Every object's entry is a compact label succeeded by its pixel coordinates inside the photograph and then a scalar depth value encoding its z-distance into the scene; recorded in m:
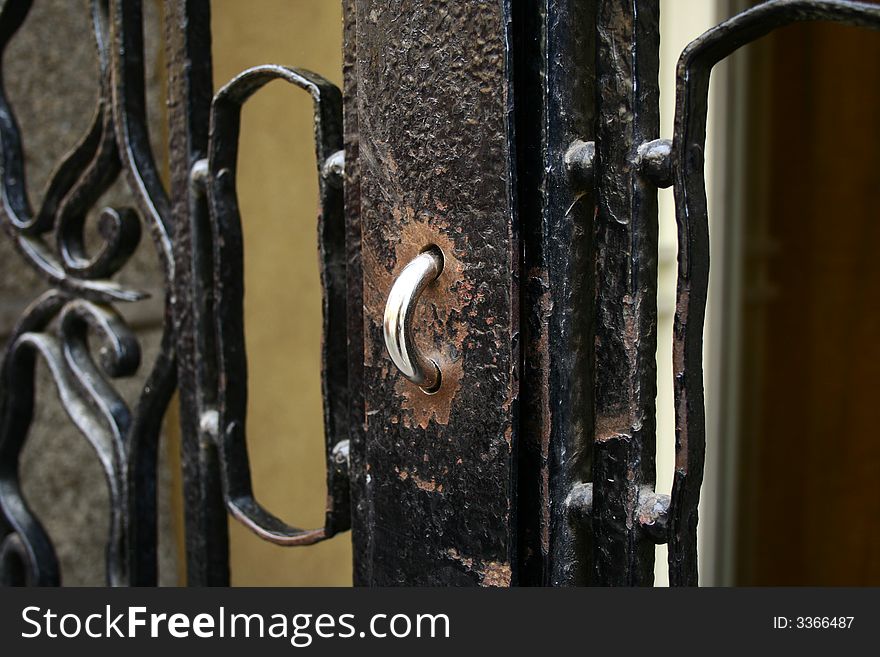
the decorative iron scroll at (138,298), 0.51
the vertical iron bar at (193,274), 0.56
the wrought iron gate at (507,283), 0.37
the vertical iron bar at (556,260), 0.38
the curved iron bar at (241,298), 0.49
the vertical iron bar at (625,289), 0.37
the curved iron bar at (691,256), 0.34
